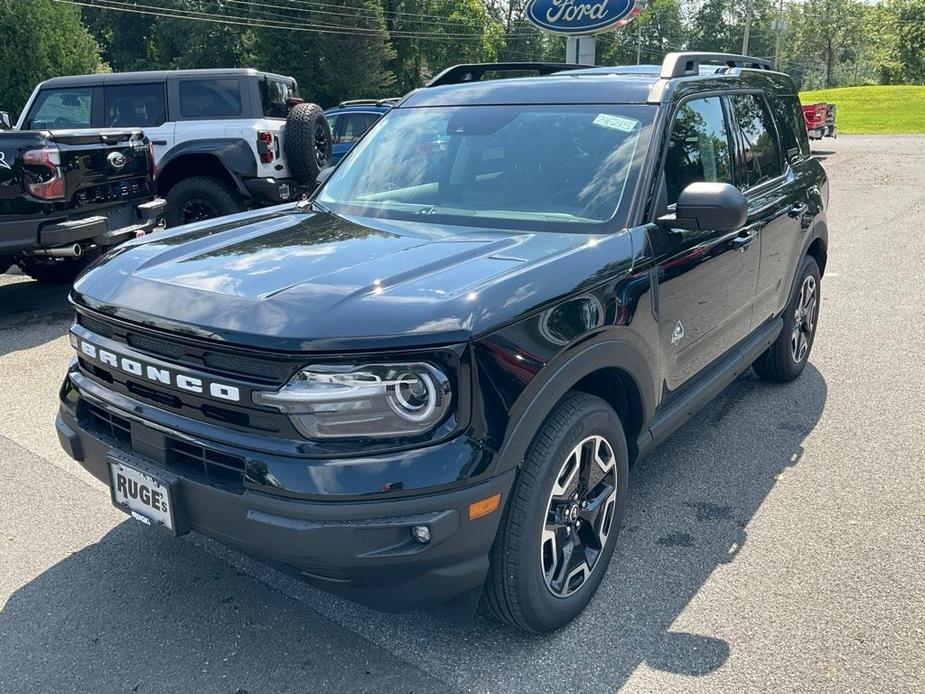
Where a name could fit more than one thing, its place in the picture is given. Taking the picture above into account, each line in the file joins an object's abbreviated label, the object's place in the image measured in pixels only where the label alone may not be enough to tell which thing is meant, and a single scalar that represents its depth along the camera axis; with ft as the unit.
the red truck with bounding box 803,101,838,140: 73.00
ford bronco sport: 6.99
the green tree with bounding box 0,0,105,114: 97.71
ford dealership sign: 52.95
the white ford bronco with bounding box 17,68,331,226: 28.86
